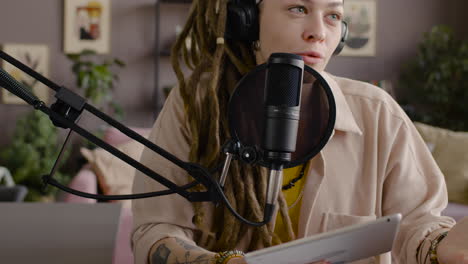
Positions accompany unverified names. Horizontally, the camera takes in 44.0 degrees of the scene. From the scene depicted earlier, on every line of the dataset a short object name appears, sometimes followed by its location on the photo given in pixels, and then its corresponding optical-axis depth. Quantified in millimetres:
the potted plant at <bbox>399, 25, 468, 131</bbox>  4309
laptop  956
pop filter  607
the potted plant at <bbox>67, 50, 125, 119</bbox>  4242
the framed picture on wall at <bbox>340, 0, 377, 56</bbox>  4805
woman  1027
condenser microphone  552
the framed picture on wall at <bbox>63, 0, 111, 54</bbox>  4586
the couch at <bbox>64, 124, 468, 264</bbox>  3182
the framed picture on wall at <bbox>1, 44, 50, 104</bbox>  4551
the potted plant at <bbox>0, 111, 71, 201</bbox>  4230
